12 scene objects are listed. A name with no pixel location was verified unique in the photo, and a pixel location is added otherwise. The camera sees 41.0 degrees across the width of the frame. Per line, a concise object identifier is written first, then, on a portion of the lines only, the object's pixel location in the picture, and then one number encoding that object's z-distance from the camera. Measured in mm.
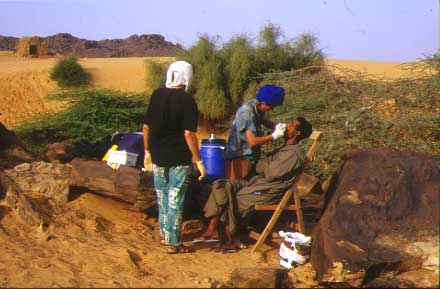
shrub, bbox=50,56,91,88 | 19953
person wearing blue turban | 5762
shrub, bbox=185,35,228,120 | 15156
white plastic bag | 5262
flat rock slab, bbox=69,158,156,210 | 6418
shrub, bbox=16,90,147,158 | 11555
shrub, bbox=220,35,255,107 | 15398
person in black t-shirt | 5438
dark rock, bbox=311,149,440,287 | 4676
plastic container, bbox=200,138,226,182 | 6578
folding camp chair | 5625
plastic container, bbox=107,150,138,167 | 7074
